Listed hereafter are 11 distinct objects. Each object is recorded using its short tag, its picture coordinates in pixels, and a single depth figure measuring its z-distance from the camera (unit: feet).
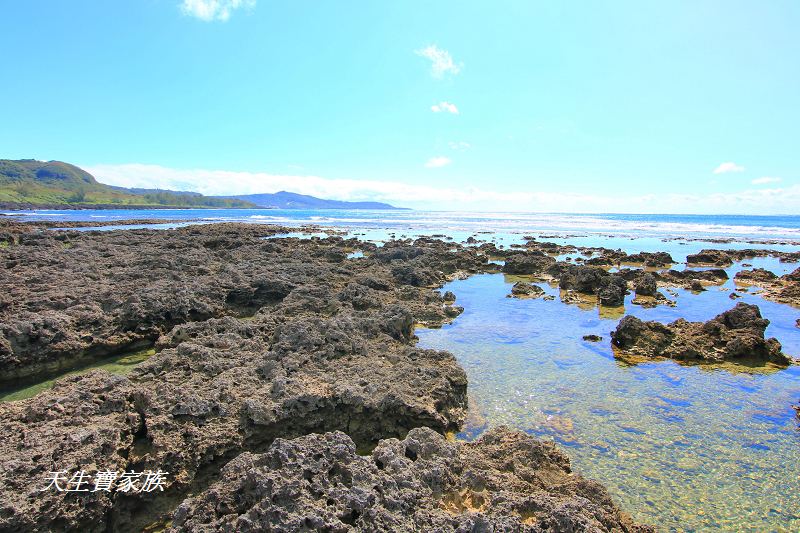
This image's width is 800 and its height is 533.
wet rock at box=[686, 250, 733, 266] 112.37
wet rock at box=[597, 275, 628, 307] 64.03
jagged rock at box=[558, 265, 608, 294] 72.90
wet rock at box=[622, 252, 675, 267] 111.14
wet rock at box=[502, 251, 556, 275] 92.73
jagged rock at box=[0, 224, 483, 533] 18.79
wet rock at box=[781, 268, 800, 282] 80.93
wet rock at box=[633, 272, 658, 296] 71.41
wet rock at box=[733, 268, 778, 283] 87.10
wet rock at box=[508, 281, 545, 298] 69.82
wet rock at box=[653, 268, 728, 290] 84.87
